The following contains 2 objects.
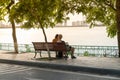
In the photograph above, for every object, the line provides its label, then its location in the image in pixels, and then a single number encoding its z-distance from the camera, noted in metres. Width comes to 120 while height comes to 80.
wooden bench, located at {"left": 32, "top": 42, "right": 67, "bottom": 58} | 17.33
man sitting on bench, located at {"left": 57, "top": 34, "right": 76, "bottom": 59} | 17.36
